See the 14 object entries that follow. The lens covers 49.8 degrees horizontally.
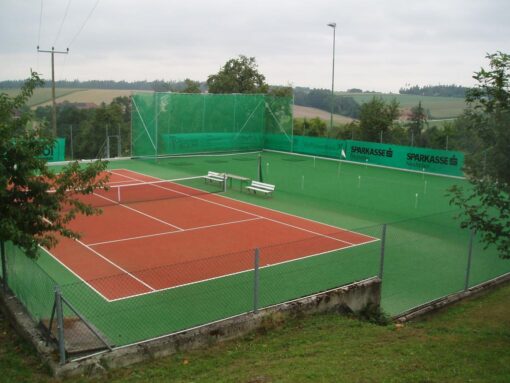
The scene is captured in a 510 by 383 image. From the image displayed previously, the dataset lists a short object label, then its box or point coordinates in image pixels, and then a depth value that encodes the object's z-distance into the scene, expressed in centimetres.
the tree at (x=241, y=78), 5878
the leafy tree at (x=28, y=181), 794
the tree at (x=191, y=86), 6175
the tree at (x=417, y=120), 4491
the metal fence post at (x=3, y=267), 972
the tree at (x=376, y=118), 4206
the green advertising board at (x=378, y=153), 3041
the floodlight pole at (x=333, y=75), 3856
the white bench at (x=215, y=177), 2577
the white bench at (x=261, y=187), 2377
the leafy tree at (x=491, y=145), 860
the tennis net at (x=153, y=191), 2233
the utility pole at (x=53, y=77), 3722
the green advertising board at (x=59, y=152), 3397
